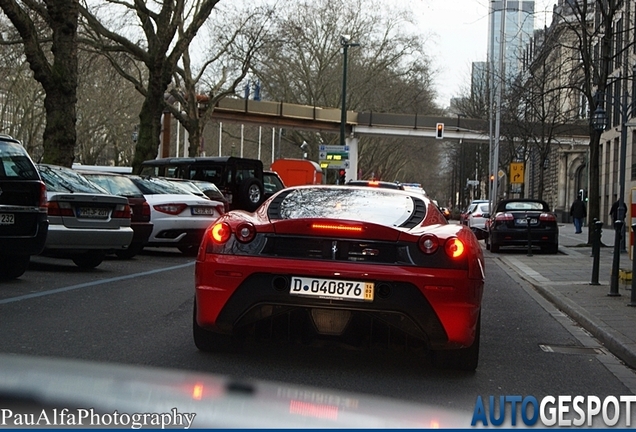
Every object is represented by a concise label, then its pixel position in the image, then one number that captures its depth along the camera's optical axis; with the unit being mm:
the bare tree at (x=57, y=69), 22438
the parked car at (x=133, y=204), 15508
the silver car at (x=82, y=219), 12500
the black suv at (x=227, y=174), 26672
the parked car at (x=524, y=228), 23922
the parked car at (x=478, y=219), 32594
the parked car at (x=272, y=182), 31453
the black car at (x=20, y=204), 10367
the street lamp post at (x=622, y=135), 20277
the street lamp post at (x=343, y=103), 49388
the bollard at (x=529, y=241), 22750
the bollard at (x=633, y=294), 10691
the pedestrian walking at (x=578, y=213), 39406
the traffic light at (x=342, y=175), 50125
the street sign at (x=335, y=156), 49969
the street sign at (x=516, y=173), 39688
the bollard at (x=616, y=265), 11930
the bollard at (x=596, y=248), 13352
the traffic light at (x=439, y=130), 58281
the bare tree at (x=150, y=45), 32344
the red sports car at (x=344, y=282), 5941
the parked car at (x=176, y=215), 16891
